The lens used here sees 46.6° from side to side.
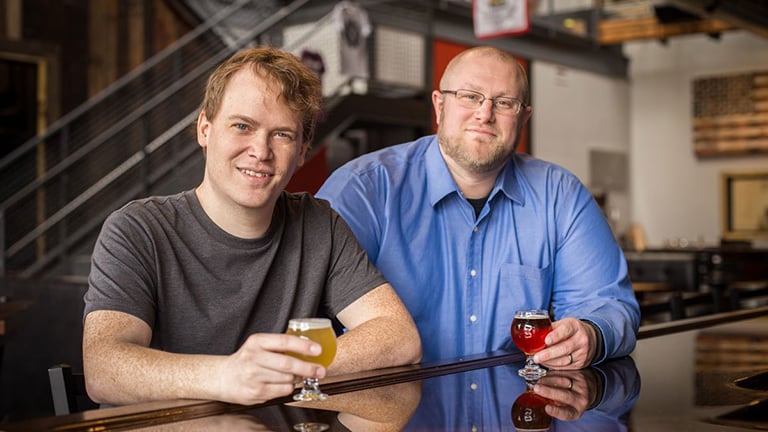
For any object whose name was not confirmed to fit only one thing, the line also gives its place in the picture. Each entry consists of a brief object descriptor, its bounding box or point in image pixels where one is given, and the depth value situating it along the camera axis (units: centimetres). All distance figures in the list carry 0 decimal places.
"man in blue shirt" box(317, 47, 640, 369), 236
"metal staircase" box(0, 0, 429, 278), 651
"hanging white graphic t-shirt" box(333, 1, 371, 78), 745
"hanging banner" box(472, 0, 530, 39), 774
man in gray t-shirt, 172
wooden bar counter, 126
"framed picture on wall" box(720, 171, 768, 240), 1206
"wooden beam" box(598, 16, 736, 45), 1065
